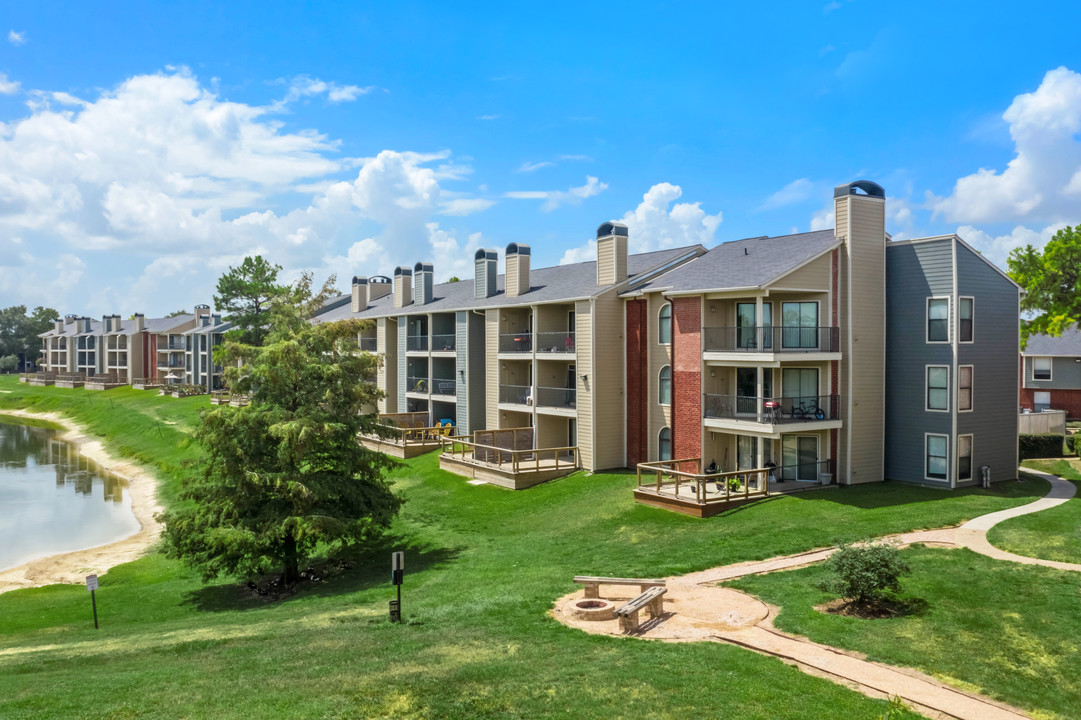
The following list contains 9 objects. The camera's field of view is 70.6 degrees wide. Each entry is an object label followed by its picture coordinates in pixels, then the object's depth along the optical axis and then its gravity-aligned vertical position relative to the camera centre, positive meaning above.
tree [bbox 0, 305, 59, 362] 144.00 +6.40
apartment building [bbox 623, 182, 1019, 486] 26.69 +0.11
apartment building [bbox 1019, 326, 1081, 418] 49.81 -0.89
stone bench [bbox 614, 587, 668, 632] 13.77 -4.51
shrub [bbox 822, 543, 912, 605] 13.87 -3.89
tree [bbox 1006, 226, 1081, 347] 39.03 +4.13
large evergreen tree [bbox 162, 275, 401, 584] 21.39 -2.91
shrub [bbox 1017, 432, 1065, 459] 34.62 -3.86
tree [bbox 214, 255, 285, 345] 65.06 +6.07
